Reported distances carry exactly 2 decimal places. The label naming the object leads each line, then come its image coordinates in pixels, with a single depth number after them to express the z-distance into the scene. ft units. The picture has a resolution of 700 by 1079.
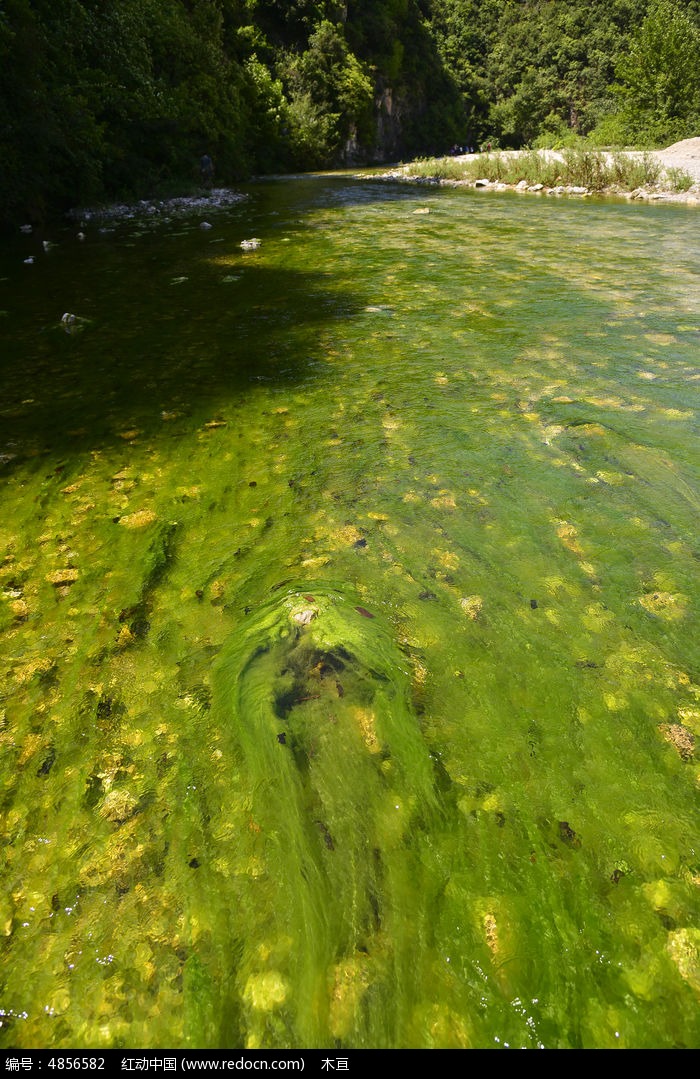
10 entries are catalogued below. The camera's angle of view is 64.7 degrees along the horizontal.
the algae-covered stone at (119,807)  5.31
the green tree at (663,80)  76.95
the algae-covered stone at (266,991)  4.14
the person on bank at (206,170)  61.87
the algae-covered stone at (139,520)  9.52
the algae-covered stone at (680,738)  5.70
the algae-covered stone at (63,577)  8.25
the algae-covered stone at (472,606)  7.48
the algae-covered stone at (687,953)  4.16
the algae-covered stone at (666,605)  7.30
